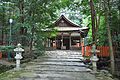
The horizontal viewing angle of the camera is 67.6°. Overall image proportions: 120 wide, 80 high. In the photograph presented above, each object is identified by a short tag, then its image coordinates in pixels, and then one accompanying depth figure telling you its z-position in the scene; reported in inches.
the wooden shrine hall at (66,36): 579.1
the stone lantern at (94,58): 190.3
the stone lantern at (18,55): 197.0
